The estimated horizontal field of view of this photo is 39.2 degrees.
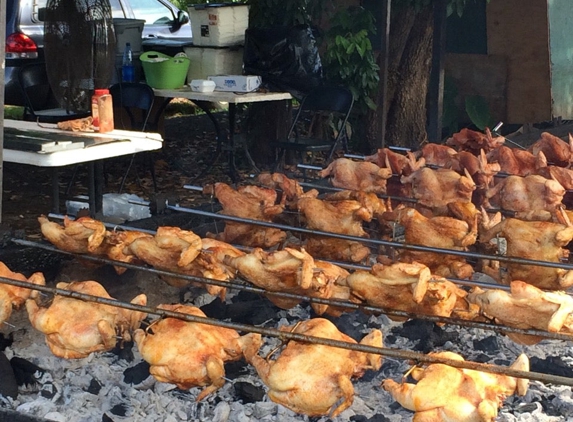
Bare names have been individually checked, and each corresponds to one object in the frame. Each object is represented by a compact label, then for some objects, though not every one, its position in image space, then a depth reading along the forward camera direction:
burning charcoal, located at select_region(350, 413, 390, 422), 3.40
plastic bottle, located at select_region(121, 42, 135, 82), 8.76
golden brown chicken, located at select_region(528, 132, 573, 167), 5.31
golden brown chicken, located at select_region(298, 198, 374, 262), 4.10
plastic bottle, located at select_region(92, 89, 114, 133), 5.22
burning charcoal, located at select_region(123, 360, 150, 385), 3.73
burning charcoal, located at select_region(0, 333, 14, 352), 4.08
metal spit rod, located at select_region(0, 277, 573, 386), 2.32
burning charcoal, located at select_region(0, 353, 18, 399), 3.60
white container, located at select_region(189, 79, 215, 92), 8.20
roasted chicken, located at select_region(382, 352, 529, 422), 2.75
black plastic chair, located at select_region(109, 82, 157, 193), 8.20
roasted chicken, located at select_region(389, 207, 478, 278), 3.83
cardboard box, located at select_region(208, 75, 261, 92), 8.04
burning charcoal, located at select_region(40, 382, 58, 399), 3.65
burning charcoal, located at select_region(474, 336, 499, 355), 4.02
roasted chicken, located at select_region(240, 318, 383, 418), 2.89
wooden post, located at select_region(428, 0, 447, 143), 7.93
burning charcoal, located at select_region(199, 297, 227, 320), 4.34
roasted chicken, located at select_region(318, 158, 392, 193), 4.73
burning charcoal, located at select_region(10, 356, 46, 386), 3.73
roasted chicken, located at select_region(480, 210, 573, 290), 3.63
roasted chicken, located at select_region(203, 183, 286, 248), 4.31
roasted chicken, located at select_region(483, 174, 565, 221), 4.41
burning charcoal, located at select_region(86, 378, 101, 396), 3.67
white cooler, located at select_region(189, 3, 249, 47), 8.61
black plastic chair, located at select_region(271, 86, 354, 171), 7.99
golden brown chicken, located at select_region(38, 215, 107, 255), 3.76
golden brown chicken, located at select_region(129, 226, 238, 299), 3.61
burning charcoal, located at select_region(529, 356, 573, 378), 3.77
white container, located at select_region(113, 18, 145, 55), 9.35
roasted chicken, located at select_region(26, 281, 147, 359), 3.33
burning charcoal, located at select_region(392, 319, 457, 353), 4.04
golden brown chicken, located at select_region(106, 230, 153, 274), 3.81
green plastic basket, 8.43
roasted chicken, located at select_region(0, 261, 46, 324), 3.58
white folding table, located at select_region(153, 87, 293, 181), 7.88
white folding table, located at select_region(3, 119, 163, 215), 4.43
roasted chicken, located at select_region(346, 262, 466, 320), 3.19
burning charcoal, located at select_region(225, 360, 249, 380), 3.79
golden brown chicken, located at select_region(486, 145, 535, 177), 5.10
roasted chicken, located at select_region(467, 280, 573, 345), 2.98
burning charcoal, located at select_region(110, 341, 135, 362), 3.91
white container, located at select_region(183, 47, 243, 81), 8.79
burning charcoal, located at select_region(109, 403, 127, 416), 3.50
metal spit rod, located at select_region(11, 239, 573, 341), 2.61
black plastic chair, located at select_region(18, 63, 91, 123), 7.68
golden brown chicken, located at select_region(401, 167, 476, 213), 4.48
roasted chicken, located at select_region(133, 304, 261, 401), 3.07
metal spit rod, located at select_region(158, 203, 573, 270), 3.17
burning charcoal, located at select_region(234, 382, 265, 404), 3.55
